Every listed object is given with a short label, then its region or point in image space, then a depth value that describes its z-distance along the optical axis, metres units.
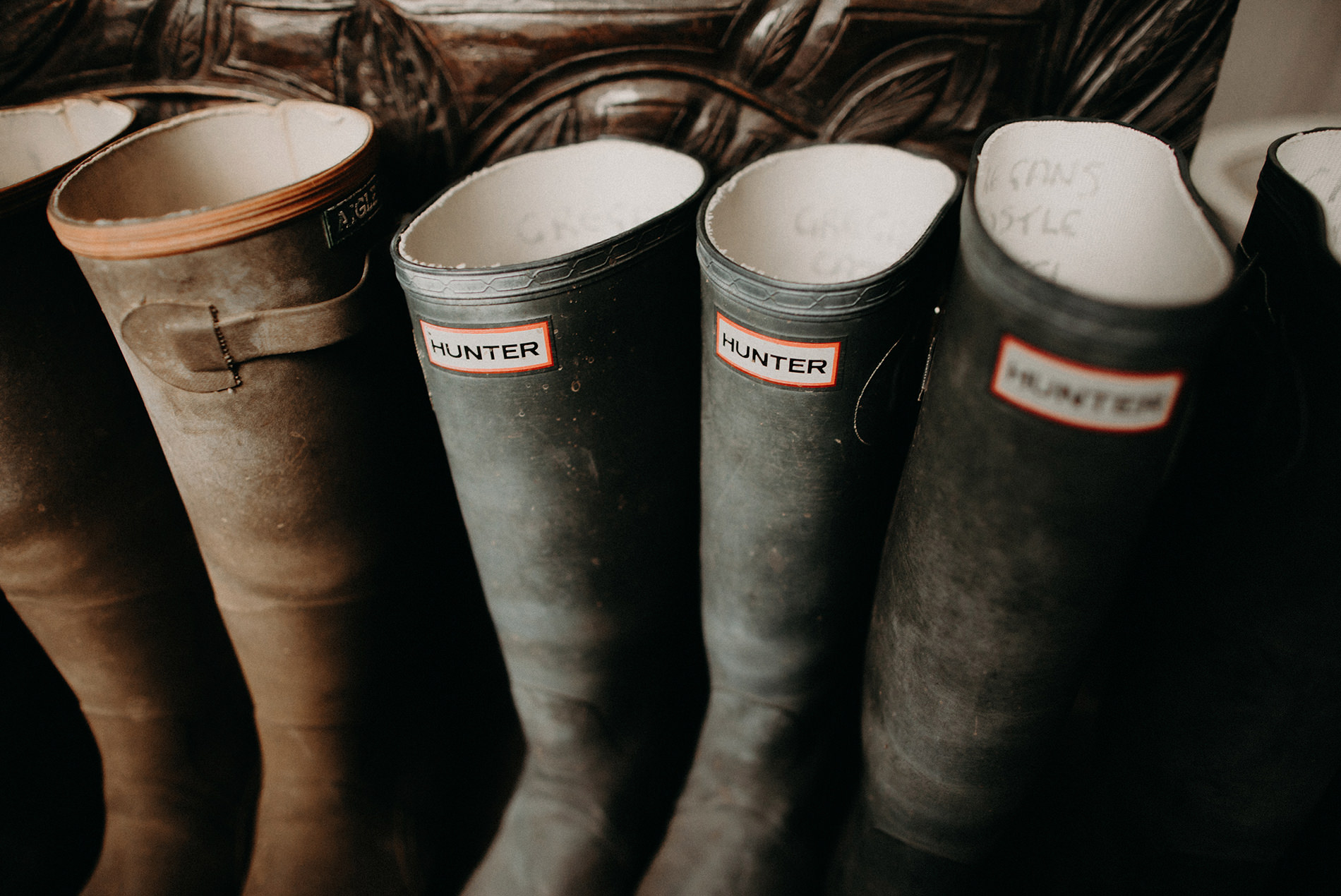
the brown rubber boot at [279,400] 0.66
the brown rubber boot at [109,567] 0.76
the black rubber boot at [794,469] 0.62
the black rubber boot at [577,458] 0.66
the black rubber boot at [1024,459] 0.44
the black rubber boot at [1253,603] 0.51
